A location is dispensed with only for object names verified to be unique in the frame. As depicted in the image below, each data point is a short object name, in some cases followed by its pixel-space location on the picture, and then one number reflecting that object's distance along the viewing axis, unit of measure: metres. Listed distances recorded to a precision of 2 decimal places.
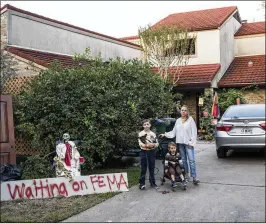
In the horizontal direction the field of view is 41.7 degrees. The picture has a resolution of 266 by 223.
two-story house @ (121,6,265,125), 16.45
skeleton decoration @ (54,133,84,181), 6.80
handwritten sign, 5.90
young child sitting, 6.43
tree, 15.80
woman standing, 6.60
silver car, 4.27
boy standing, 6.43
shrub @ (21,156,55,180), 7.11
